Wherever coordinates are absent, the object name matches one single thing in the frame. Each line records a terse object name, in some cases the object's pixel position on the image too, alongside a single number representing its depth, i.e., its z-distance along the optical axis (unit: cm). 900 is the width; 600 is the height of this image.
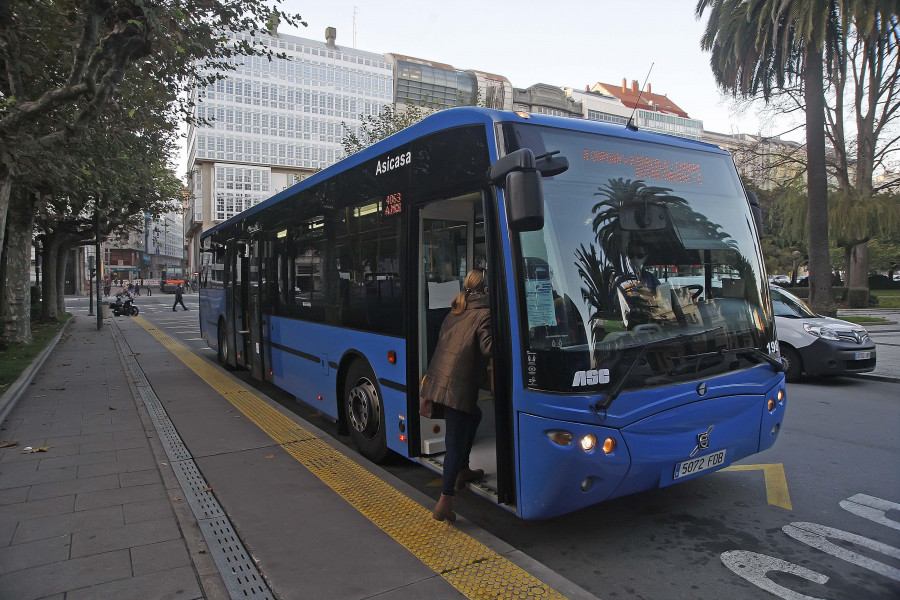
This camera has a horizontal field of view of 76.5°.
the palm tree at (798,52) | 1728
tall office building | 7619
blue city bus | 341
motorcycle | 3064
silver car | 916
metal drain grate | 330
